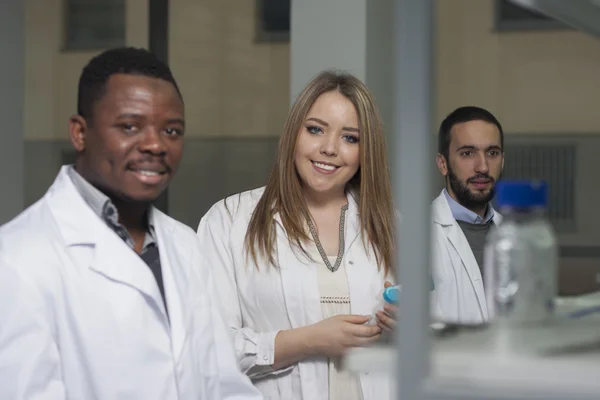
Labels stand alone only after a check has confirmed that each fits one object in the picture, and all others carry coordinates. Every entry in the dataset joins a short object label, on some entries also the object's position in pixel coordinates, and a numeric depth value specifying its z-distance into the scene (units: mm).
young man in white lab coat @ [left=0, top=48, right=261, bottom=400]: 1738
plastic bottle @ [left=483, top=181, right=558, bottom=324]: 1327
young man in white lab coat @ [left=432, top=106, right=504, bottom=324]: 2665
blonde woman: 2280
